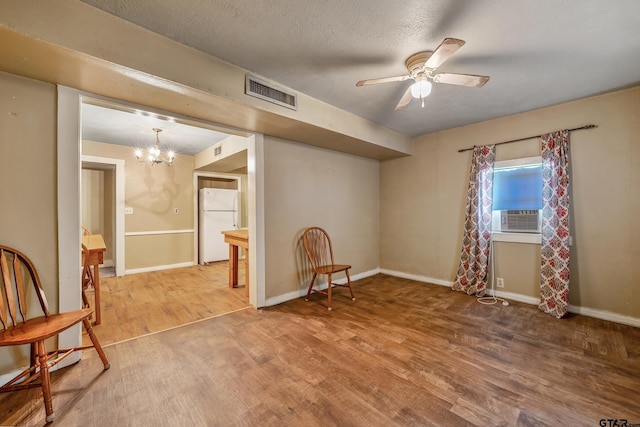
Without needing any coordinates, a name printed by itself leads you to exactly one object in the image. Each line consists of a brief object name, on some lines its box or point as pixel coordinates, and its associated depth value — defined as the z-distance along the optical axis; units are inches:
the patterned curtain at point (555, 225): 108.8
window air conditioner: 124.4
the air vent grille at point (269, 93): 86.0
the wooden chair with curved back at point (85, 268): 91.9
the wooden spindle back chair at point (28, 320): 56.6
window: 123.3
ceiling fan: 72.7
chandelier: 154.6
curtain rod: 108.1
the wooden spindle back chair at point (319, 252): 123.1
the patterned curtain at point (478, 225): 132.5
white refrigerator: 210.1
